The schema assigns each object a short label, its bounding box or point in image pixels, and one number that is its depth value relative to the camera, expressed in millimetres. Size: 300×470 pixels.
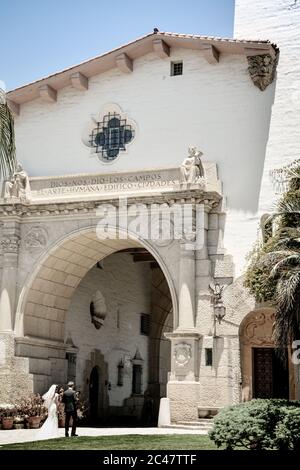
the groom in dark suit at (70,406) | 19641
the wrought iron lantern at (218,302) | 23203
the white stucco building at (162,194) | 23375
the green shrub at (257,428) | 14117
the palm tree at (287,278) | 16828
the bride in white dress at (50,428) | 19841
